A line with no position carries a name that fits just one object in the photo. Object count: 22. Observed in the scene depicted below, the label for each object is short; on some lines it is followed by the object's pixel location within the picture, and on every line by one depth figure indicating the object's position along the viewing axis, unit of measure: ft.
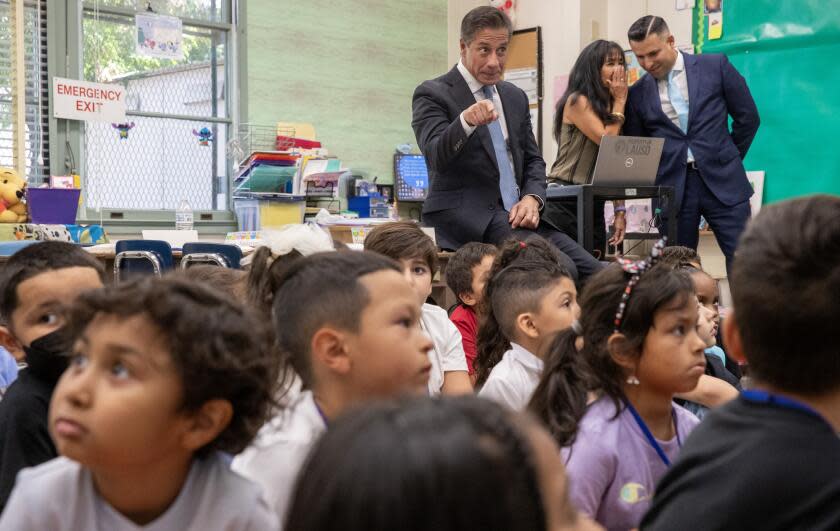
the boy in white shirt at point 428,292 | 8.06
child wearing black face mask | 4.60
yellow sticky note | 18.99
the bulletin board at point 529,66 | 21.39
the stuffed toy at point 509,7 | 22.03
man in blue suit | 13.53
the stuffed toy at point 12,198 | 15.26
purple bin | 15.49
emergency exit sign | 16.94
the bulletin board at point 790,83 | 17.51
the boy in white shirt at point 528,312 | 7.36
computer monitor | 22.65
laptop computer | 12.67
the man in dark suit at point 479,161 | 11.46
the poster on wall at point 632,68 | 20.33
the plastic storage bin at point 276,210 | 19.77
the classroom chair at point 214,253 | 13.73
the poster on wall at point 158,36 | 19.67
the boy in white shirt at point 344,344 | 4.53
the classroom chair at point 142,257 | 13.58
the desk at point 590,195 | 12.30
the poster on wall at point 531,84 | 21.44
